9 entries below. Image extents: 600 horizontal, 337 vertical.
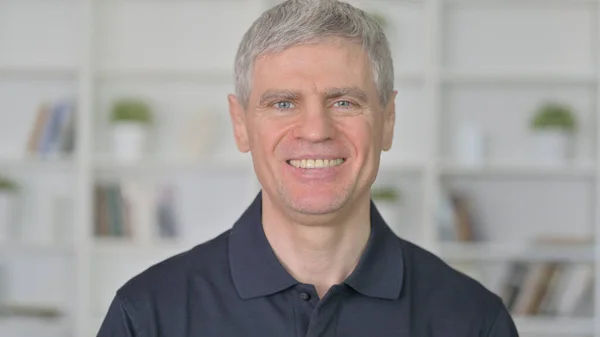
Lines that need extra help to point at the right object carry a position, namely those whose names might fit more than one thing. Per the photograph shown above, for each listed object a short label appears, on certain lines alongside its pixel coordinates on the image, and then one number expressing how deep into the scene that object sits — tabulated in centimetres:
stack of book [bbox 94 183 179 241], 422
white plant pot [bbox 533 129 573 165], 422
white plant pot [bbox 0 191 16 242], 422
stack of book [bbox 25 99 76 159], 422
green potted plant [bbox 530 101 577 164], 421
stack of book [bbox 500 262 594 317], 423
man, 160
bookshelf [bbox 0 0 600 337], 433
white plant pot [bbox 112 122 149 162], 417
